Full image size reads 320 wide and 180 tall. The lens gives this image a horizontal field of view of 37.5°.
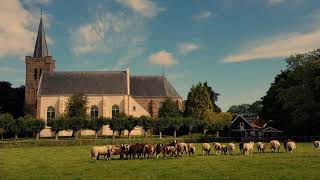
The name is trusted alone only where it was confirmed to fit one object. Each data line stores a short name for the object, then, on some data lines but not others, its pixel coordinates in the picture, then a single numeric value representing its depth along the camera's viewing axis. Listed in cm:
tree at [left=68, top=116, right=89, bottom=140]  8350
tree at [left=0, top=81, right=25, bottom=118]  10238
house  9967
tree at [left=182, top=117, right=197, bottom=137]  8525
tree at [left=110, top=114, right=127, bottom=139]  8450
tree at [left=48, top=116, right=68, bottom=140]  8294
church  10056
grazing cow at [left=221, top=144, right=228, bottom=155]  3600
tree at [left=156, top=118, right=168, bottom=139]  8512
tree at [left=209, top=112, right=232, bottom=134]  8619
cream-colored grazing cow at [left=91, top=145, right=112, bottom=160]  3303
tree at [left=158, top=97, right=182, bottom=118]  9544
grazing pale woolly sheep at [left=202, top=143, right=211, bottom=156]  3559
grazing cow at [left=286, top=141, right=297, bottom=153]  3566
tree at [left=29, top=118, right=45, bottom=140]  8367
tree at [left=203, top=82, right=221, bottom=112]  10391
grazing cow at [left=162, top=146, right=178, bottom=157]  3281
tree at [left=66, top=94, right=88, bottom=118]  9031
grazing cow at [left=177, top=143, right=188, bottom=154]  3416
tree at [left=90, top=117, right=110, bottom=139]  8419
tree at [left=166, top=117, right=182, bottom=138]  8506
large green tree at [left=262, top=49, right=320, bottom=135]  6544
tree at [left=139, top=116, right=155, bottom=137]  8525
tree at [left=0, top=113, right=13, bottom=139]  8094
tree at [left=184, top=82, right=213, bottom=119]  9185
